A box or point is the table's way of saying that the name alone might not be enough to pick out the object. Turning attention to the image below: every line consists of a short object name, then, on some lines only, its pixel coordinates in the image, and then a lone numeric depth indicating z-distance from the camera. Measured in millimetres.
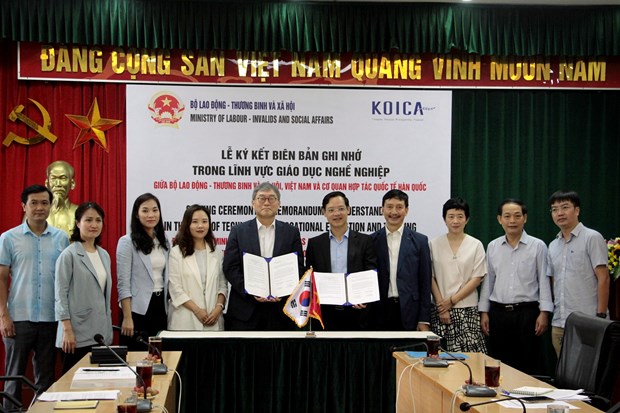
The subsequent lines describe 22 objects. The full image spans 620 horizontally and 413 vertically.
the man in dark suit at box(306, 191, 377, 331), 4762
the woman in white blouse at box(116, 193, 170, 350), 4605
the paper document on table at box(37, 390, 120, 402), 2687
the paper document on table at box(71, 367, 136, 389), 2896
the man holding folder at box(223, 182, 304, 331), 4730
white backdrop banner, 5785
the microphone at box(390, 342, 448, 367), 3387
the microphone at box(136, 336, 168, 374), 3150
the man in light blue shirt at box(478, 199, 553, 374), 4930
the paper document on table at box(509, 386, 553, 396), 2764
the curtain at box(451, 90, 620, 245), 6094
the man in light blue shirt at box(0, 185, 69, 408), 4477
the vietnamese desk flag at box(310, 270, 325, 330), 4352
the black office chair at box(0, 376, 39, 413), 3260
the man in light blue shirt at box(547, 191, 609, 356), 4871
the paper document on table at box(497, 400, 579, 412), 2570
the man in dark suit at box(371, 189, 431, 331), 4801
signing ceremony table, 4152
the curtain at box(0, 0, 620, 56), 5559
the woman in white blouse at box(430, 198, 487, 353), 4926
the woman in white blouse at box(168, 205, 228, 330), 4672
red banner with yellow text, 5734
